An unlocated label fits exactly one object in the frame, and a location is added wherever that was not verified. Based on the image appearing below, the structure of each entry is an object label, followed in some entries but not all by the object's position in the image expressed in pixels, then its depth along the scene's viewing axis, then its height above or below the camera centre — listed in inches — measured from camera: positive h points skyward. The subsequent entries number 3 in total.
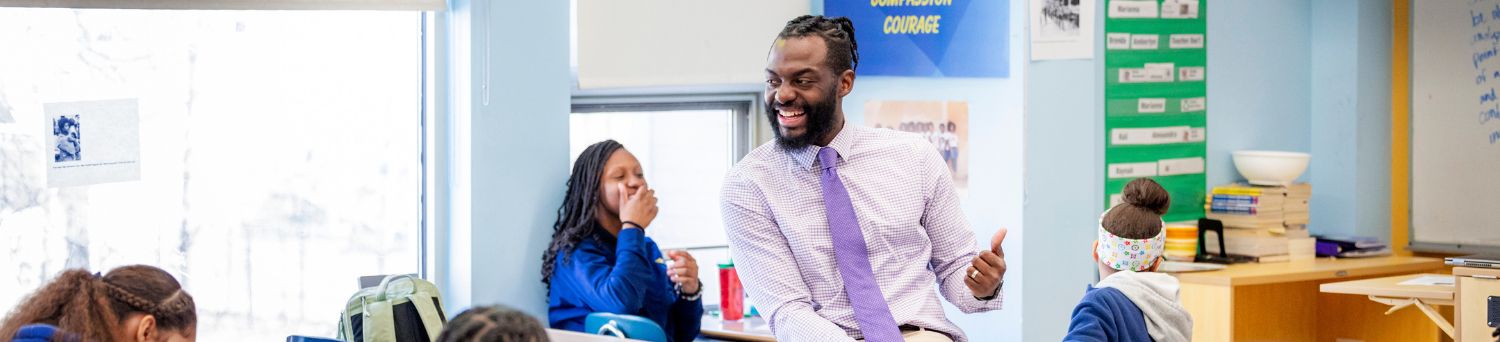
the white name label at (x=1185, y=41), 221.3 +18.1
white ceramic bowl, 229.0 -1.1
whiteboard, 238.2 +5.9
